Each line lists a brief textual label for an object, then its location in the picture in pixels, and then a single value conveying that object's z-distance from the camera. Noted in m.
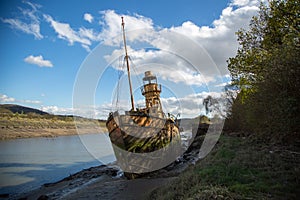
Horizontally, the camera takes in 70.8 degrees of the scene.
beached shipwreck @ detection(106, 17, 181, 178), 15.09
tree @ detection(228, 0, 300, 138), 7.80
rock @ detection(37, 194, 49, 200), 12.63
